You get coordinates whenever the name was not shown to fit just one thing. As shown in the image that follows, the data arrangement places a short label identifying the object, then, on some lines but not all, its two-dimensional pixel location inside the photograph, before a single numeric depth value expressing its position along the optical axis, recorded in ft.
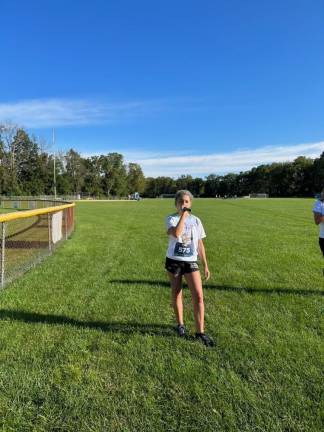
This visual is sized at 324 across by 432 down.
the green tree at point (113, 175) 422.00
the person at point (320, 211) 20.02
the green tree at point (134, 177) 476.13
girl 14.23
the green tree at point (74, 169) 378.73
